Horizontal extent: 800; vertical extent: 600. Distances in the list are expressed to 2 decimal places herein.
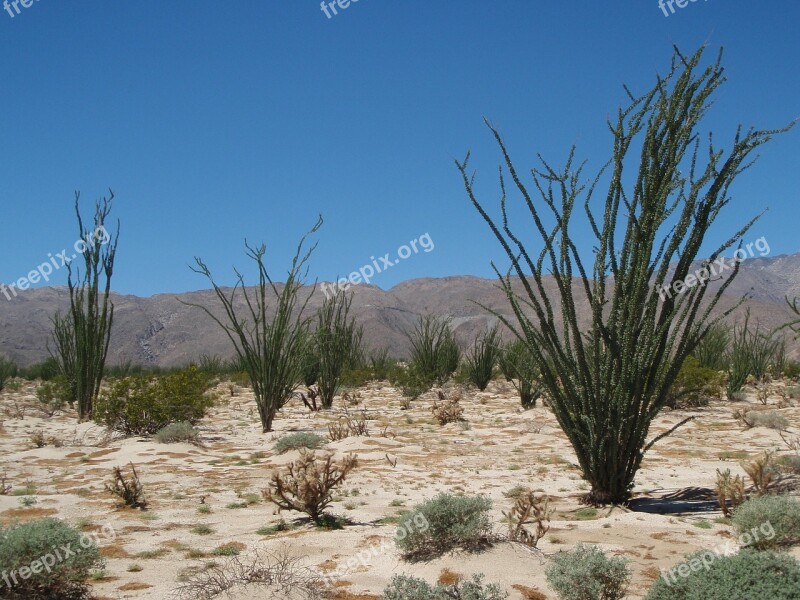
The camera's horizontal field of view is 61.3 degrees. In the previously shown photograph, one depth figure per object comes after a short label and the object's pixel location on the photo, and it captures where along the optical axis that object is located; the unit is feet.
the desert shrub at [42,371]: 66.80
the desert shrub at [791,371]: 60.03
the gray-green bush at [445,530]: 13.39
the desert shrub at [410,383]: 51.29
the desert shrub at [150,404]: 31.37
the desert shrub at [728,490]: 15.90
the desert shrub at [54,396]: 39.86
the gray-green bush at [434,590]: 10.52
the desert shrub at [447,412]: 35.63
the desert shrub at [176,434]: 29.19
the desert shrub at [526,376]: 40.47
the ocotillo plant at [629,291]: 16.42
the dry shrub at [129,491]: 18.17
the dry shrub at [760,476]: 16.78
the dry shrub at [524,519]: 13.69
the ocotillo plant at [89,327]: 35.58
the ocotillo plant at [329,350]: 45.16
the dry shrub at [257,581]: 11.34
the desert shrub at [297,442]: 26.84
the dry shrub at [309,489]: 16.31
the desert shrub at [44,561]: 11.42
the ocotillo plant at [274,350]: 34.09
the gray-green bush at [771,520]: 13.01
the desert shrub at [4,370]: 57.67
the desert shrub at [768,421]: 30.73
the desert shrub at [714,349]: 54.65
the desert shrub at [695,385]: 41.98
